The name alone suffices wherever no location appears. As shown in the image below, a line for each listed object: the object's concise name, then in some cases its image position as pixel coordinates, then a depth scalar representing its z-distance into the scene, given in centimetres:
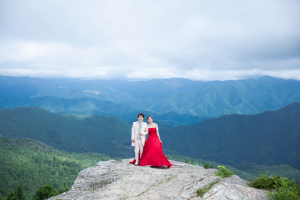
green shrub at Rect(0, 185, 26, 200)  5166
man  1584
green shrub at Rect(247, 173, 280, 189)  1079
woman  1539
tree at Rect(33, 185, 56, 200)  4812
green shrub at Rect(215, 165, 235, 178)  1341
